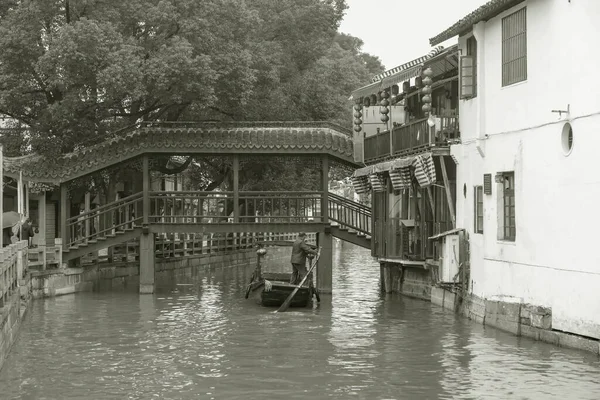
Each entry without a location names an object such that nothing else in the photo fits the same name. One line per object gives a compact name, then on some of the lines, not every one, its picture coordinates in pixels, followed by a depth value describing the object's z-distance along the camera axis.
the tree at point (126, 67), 31.06
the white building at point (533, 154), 18.98
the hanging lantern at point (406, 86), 30.78
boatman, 29.28
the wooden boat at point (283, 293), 28.03
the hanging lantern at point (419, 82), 28.31
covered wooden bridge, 32.53
